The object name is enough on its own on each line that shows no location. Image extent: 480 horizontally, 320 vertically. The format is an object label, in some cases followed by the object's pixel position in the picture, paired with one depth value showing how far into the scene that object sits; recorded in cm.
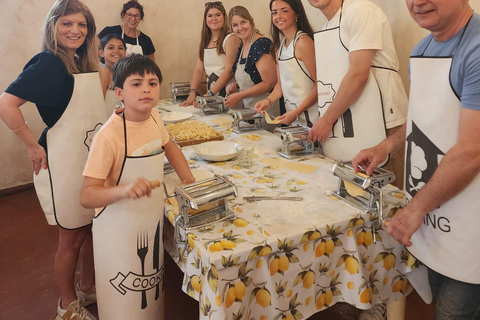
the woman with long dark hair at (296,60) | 232
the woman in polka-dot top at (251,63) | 289
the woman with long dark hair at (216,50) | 337
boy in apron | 136
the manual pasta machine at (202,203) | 132
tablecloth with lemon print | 119
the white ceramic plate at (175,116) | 280
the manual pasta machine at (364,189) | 138
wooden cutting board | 226
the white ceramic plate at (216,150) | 198
